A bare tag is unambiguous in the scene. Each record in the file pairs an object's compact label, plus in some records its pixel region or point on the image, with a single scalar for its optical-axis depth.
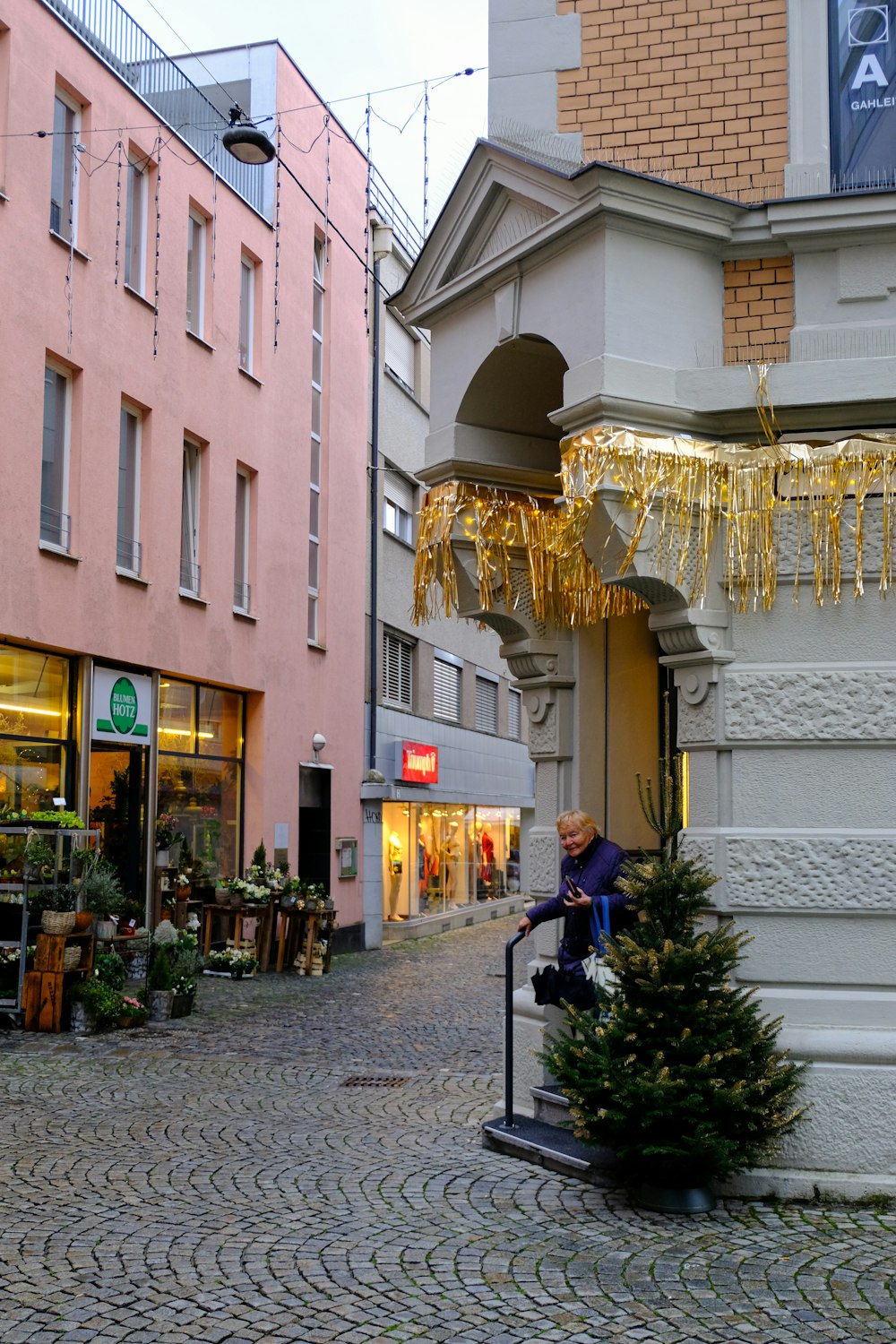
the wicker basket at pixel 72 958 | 12.05
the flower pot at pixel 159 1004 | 12.88
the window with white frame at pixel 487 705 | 32.19
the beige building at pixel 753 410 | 6.89
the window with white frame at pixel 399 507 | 25.39
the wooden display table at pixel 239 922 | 17.78
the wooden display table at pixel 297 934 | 18.09
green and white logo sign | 15.91
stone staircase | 6.86
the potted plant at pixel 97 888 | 12.64
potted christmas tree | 6.17
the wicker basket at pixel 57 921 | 11.95
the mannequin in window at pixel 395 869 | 25.47
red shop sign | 25.22
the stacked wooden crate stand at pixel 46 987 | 11.95
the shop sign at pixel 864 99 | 7.49
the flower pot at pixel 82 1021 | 11.93
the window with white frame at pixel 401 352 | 26.02
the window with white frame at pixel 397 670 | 25.39
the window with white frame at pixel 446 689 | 28.52
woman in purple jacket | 7.36
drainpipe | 23.78
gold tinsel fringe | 6.98
